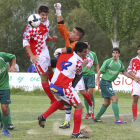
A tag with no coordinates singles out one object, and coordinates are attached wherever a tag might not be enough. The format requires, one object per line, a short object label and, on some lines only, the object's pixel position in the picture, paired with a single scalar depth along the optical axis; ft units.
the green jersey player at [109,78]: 51.29
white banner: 108.01
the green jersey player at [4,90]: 37.93
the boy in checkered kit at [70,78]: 35.71
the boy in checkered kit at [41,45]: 41.79
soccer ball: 40.25
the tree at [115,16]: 194.56
